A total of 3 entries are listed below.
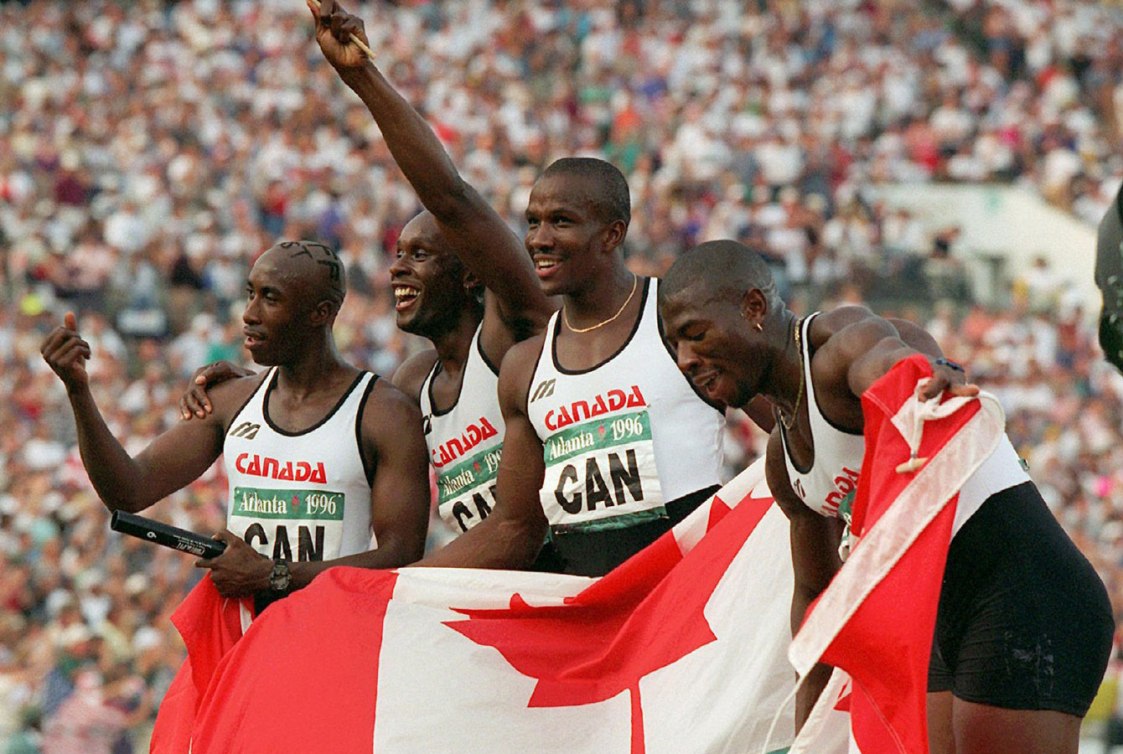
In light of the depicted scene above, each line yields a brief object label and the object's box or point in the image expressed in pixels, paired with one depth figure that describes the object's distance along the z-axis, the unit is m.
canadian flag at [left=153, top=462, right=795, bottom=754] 11.43
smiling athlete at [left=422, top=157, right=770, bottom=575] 12.10
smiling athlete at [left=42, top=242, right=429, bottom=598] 12.62
